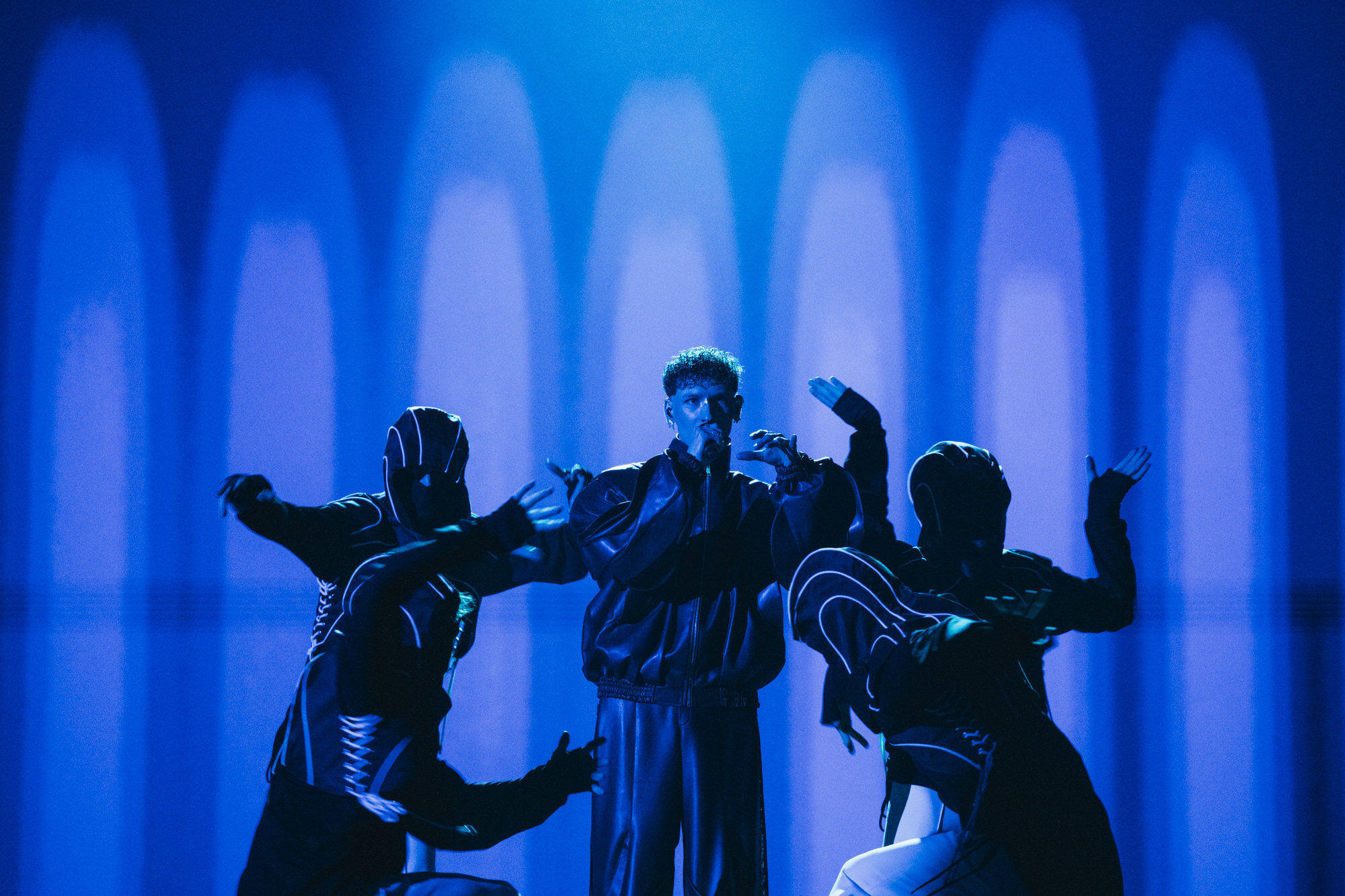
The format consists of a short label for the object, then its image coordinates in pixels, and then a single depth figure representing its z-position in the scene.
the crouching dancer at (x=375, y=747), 9.60
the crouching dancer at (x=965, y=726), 9.57
